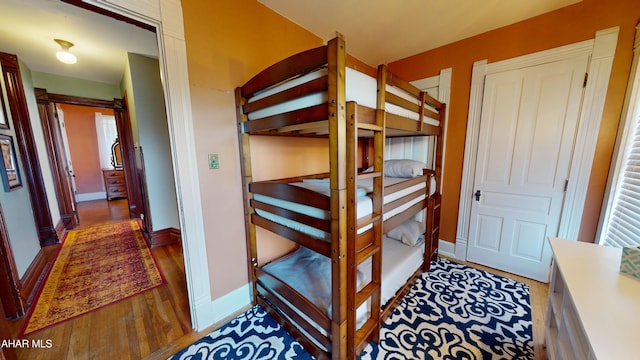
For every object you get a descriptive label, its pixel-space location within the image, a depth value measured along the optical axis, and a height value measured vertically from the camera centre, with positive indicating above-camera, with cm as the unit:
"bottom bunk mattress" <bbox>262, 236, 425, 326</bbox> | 146 -100
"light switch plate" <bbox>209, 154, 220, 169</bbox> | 156 -7
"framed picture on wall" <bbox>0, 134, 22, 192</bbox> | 197 -13
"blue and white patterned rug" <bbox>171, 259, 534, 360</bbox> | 141 -136
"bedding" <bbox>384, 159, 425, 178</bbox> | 207 -18
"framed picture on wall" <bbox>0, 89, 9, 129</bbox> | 213 +37
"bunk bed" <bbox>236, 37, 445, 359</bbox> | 105 -35
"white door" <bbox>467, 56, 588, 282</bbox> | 193 -11
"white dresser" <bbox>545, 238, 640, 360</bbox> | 68 -61
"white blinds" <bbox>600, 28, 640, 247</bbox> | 150 -21
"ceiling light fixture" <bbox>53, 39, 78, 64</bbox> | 229 +115
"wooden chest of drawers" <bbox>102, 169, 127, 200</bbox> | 562 -84
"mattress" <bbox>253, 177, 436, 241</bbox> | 123 -36
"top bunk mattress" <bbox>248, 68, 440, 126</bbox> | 107 +33
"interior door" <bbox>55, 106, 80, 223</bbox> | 372 -77
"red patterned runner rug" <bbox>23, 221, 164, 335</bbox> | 181 -135
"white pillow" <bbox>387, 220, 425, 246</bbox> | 221 -90
